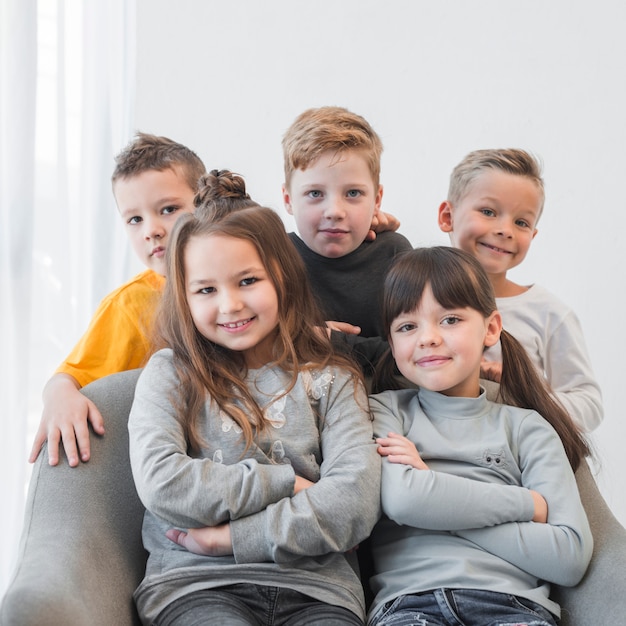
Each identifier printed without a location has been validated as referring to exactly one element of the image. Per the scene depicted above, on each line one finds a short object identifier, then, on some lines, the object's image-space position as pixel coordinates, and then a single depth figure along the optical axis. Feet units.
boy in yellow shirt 5.44
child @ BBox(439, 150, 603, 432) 5.99
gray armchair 3.59
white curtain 6.41
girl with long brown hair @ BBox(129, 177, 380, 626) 4.08
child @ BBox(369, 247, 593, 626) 4.20
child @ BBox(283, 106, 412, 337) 5.69
